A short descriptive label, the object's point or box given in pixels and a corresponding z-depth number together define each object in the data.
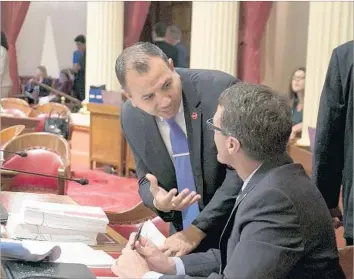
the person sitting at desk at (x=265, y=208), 1.33
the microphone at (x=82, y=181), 2.19
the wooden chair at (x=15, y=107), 6.44
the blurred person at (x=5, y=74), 8.28
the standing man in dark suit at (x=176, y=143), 1.89
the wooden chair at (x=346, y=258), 1.61
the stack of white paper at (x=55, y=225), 1.93
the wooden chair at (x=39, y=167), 3.52
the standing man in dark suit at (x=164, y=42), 8.11
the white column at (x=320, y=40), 5.36
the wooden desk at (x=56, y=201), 1.99
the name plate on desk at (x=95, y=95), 7.18
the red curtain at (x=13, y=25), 10.46
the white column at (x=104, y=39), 8.66
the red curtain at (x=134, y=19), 9.48
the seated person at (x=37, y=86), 9.86
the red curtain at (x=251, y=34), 8.12
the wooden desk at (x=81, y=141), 7.66
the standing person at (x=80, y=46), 10.09
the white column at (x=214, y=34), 7.08
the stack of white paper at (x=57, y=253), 1.40
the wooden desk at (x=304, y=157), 4.09
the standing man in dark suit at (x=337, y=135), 2.22
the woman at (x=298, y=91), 6.58
